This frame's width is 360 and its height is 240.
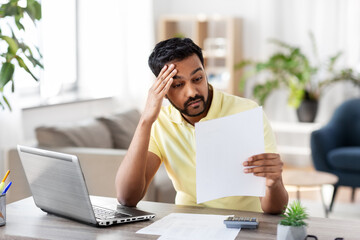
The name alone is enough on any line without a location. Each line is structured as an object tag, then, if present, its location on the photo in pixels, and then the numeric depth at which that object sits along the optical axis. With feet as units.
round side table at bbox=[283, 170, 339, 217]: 12.87
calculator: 5.46
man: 6.36
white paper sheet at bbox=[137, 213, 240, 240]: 5.27
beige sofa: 11.62
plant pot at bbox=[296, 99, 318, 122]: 19.10
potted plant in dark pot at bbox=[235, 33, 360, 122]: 18.89
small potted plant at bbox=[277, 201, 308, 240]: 4.85
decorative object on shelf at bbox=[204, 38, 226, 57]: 21.06
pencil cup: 5.77
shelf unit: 20.62
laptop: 5.54
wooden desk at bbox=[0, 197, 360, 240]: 5.34
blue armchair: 14.76
